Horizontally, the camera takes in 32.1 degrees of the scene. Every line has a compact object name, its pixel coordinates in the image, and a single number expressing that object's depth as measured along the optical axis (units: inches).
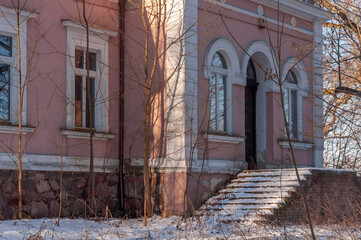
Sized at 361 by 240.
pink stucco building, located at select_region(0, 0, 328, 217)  459.8
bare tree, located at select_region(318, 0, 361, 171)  779.4
